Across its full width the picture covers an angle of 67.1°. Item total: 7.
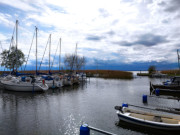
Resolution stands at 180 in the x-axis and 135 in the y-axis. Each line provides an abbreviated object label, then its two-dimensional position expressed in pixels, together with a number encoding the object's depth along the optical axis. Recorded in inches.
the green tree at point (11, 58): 2546.8
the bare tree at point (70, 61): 4018.2
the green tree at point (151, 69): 4873.3
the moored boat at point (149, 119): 480.2
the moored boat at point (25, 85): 1336.1
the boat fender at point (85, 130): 353.4
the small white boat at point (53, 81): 1639.4
